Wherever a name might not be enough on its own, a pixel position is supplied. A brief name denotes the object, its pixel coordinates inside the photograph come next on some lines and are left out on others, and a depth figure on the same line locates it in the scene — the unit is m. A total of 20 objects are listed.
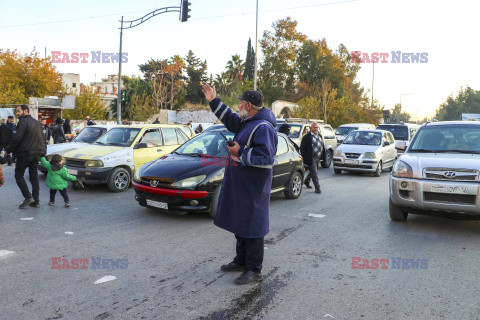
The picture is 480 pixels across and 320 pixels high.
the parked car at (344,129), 21.89
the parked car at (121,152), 8.93
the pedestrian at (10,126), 13.56
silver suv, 5.75
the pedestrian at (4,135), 12.09
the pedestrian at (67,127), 18.35
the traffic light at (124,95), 24.73
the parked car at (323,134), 15.09
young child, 7.27
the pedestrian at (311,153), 9.94
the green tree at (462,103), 79.87
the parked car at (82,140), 10.34
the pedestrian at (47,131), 15.47
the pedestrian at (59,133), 15.85
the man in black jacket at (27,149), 7.12
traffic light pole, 17.03
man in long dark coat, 3.88
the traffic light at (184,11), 16.98
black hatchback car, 6.35
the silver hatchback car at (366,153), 13.51
